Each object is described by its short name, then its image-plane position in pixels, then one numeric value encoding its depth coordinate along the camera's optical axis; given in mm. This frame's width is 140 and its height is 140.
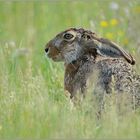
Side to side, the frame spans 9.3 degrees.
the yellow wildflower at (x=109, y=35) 12266
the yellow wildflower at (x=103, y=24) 12611
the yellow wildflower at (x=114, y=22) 12977
